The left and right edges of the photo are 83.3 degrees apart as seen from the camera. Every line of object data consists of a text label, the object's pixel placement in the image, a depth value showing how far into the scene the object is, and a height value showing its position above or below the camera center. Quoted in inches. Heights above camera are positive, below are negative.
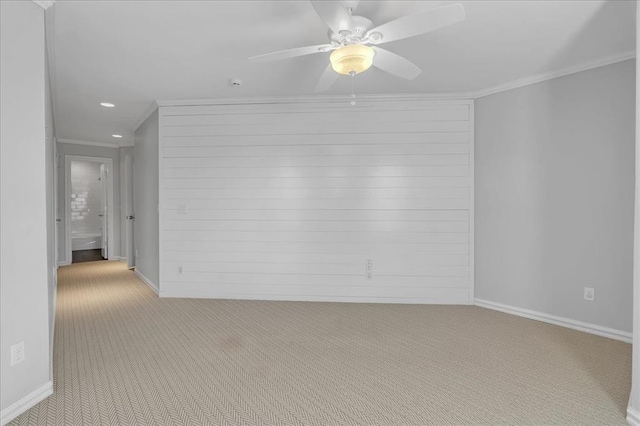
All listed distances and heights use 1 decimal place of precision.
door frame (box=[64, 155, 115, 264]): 289.0 +5.9
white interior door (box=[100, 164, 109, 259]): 316.8 -8.6
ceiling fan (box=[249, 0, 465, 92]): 75.7 +40.8
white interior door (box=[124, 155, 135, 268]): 272.7 -2.2
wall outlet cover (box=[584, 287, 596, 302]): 136.1 -33.5
